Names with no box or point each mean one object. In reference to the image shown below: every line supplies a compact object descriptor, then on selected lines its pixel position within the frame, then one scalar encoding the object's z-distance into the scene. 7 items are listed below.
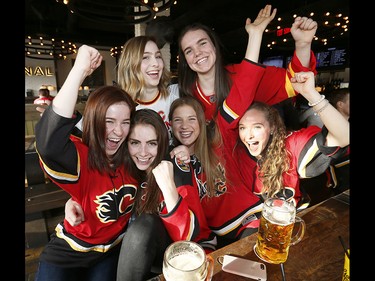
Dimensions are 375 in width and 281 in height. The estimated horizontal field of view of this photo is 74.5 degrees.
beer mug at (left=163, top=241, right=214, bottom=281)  0.68
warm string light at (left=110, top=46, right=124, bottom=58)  7.79
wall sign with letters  11.04
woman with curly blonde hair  1.41
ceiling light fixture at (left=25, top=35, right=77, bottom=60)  6.25
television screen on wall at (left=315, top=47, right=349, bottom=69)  7.53
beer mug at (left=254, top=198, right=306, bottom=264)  0.84
